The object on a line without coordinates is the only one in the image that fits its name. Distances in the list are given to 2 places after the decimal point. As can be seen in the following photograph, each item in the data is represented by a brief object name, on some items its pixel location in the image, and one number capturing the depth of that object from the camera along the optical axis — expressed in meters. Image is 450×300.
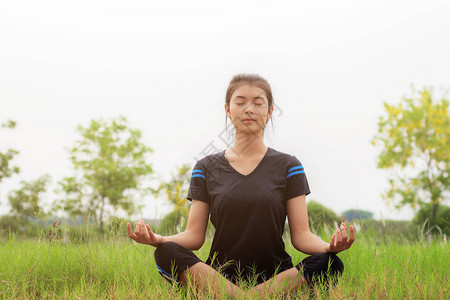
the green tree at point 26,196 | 16.80
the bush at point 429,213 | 16.45
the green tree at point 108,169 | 19.47
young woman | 3.48
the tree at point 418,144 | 19.44
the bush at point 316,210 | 11.80
